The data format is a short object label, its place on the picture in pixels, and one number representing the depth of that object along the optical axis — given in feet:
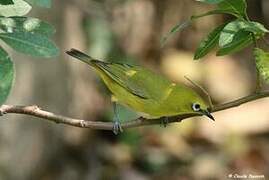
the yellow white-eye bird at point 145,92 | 18.83
